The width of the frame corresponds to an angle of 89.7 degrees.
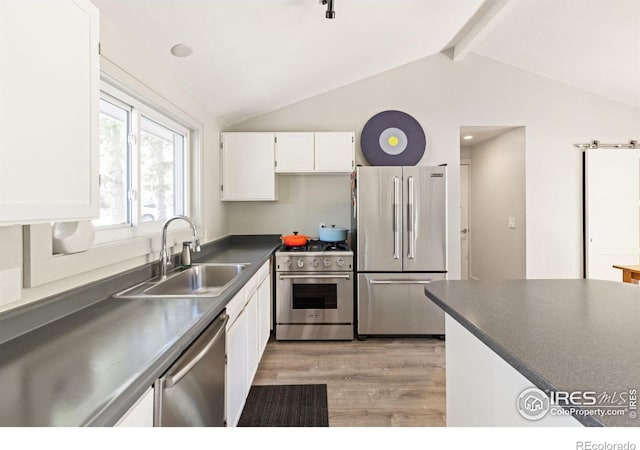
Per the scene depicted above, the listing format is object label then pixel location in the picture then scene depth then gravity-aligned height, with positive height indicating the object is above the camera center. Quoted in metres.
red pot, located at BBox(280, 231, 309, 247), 3.19 -0.14
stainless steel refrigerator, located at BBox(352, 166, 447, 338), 3.03 -0.19
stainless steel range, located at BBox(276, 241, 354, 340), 3.04 -0.66
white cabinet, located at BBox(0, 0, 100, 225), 0.73 +0.30
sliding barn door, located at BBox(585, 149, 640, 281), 3.61 +0.26
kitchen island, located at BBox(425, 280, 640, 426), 0.66 -0.32
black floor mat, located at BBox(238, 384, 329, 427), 1.91 -1.14
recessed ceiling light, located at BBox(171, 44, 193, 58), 1.95 +1.09
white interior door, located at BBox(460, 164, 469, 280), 4.93 +0.20
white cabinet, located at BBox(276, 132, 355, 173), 3.33 +0.77
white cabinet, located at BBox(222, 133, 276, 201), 3.34 +0.63
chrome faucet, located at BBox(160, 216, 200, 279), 1.92 -0.14
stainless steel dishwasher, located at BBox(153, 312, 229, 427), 0.93 -0.54
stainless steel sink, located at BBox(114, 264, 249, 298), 1.76 -0.33
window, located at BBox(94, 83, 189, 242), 1.73 +0.38
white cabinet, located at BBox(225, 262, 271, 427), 1.60 -0.69
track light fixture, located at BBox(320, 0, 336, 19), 1.96 +1.33
